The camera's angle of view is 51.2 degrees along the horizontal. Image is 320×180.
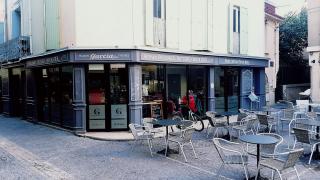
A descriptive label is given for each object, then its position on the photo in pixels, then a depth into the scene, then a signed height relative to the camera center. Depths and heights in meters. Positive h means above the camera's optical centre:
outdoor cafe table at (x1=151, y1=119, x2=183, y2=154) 8.66 -0.97
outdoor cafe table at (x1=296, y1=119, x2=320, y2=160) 8.08 -0.97
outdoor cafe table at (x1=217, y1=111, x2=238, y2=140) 10.55 -0.91
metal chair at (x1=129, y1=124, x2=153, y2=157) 8.70 -1.29
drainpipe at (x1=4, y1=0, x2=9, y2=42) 17.66 +3.63
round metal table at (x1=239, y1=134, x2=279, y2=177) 6.21 -1.04
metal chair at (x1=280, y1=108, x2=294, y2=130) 11.38 -0.96
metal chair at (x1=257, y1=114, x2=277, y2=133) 10.13 -1.05
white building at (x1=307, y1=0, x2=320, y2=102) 18.09 +2.24
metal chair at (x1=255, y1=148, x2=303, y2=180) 5.59 -1.40
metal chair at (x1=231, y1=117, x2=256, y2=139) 9.51 -1.17
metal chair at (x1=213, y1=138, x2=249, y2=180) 6.20 -1.39
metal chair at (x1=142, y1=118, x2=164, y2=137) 9.48 -1.17
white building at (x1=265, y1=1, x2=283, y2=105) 21.02 +2.57
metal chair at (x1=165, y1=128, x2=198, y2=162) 7.97 -1.24
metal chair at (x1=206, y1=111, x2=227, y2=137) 10.26 -1.15
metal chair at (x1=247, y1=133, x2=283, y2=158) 6.63 -1.35
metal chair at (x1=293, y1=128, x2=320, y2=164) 7.57 -1.20
